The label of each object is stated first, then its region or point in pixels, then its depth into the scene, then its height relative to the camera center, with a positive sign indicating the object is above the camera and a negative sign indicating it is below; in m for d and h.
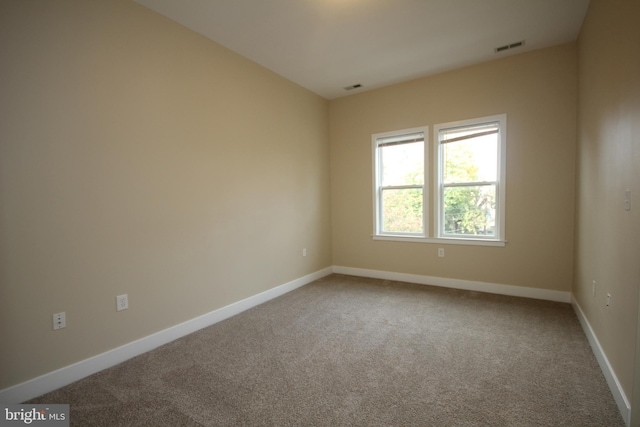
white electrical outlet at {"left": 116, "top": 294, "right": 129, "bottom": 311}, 2.26 -0.77
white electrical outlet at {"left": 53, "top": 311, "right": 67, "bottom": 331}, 1.94 -0.77
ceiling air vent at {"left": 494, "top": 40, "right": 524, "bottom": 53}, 3.13 +1.61
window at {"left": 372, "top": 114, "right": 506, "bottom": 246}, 3.64 +0.18
